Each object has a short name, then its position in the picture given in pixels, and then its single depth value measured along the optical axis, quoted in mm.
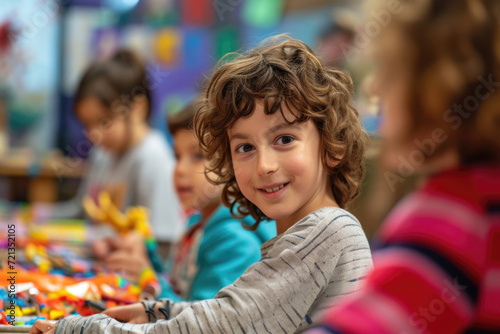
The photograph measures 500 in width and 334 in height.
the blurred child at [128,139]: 2275
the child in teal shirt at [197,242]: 1109
